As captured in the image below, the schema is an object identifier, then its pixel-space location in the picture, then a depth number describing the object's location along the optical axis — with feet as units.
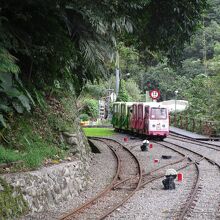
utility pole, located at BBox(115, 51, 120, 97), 173.73
